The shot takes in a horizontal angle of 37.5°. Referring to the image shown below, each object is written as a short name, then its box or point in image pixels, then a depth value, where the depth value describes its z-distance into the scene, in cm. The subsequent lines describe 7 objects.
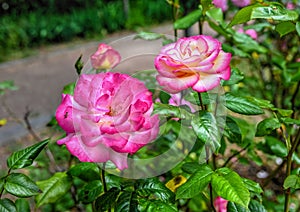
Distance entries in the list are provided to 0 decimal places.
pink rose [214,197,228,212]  123
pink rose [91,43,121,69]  88
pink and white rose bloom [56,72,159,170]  63
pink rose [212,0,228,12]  139
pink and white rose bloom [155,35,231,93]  67
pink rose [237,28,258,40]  153
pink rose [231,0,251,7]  153
